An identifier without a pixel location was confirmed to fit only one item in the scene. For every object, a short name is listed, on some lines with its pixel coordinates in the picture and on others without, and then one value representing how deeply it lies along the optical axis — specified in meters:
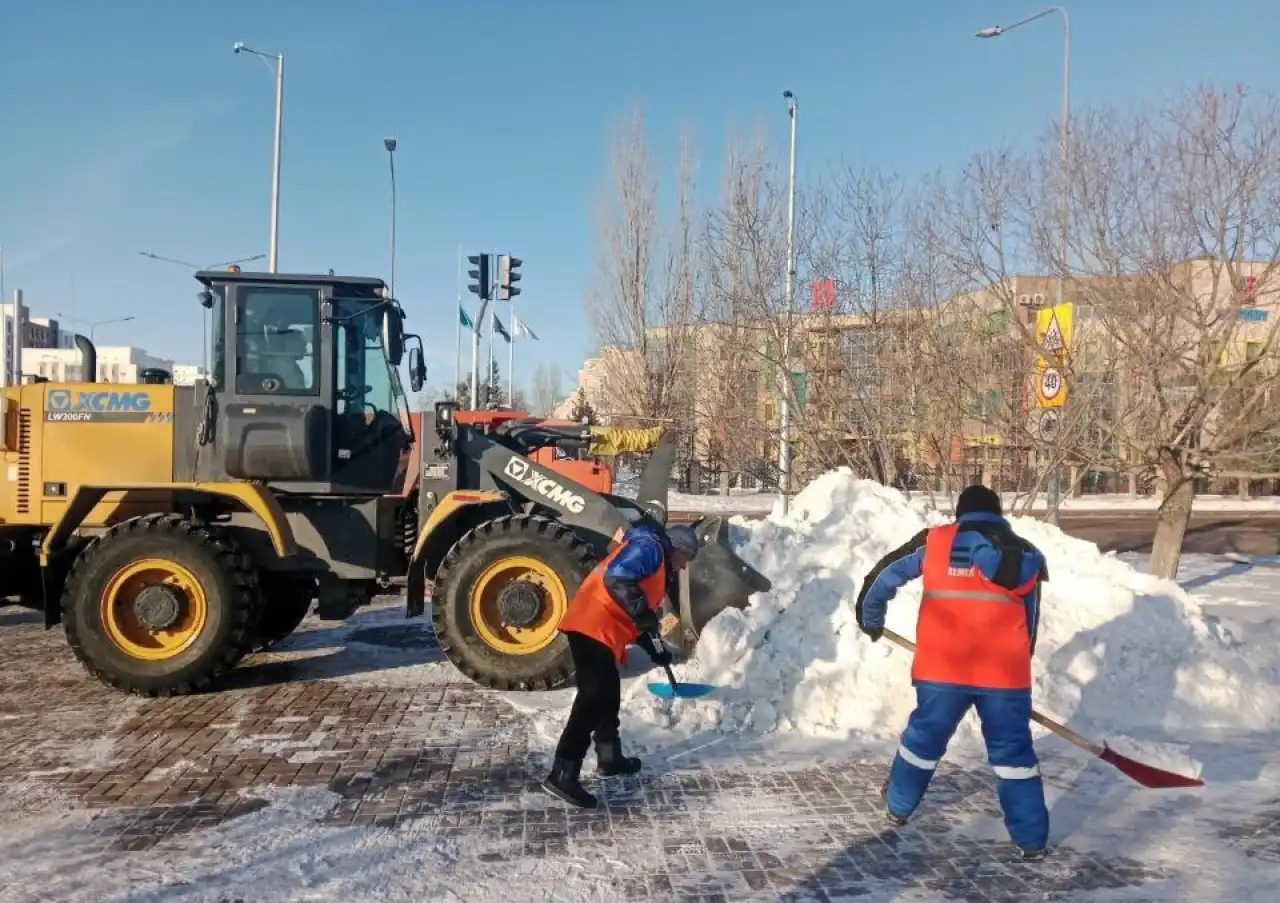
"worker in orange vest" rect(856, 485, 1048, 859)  4.25
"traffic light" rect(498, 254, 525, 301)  20.80
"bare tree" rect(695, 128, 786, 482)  11.80
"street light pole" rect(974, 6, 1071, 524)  10.18
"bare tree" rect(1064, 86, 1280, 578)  9.35
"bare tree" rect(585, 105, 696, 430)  29.66
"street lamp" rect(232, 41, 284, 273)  21.33
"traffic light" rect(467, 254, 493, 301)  20.64
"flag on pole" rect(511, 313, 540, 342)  35.59
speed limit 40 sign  9.52
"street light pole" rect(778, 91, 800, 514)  11.53
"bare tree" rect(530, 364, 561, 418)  78.77
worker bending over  4.94
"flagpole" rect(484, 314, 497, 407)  39.81
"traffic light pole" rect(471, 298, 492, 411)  23.32
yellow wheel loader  6.95
